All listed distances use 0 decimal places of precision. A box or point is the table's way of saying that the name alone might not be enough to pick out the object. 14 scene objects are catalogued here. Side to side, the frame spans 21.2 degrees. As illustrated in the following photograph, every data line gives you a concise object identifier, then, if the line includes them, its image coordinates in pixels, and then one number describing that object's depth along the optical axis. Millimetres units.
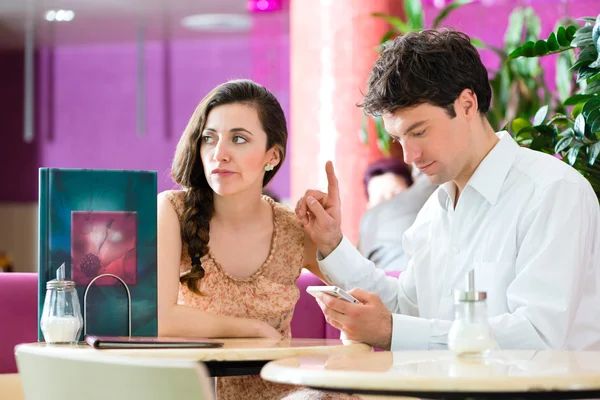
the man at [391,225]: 3977
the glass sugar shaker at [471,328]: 2300
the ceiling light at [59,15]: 9118
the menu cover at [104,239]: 2666
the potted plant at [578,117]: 3018
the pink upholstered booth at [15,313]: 3261
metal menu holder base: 2673
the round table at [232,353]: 2425
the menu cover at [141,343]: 2484
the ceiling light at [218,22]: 9352
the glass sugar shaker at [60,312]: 2595
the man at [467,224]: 2678
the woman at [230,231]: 2901
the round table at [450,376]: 2064
